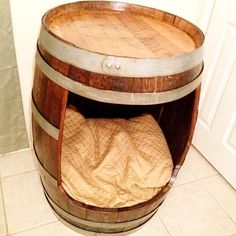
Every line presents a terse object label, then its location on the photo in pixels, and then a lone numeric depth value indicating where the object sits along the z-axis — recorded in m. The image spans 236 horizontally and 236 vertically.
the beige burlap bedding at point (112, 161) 0.94
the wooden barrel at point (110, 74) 0.69
